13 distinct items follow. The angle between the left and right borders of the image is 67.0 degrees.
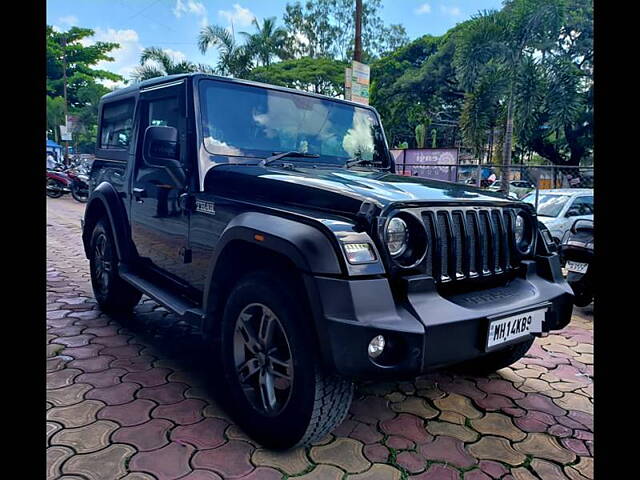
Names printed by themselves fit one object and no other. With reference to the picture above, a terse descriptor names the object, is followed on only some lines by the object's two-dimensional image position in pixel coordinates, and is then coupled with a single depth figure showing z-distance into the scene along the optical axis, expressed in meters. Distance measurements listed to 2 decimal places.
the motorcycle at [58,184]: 17.17
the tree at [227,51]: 21.19
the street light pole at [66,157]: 27.06
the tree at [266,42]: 22.14
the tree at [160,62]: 20.48
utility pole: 11.49
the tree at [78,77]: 36.06
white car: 8.28
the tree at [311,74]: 29.12
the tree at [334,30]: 34.25
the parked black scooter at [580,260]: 4.71
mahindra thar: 1.99
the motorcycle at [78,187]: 15.95
